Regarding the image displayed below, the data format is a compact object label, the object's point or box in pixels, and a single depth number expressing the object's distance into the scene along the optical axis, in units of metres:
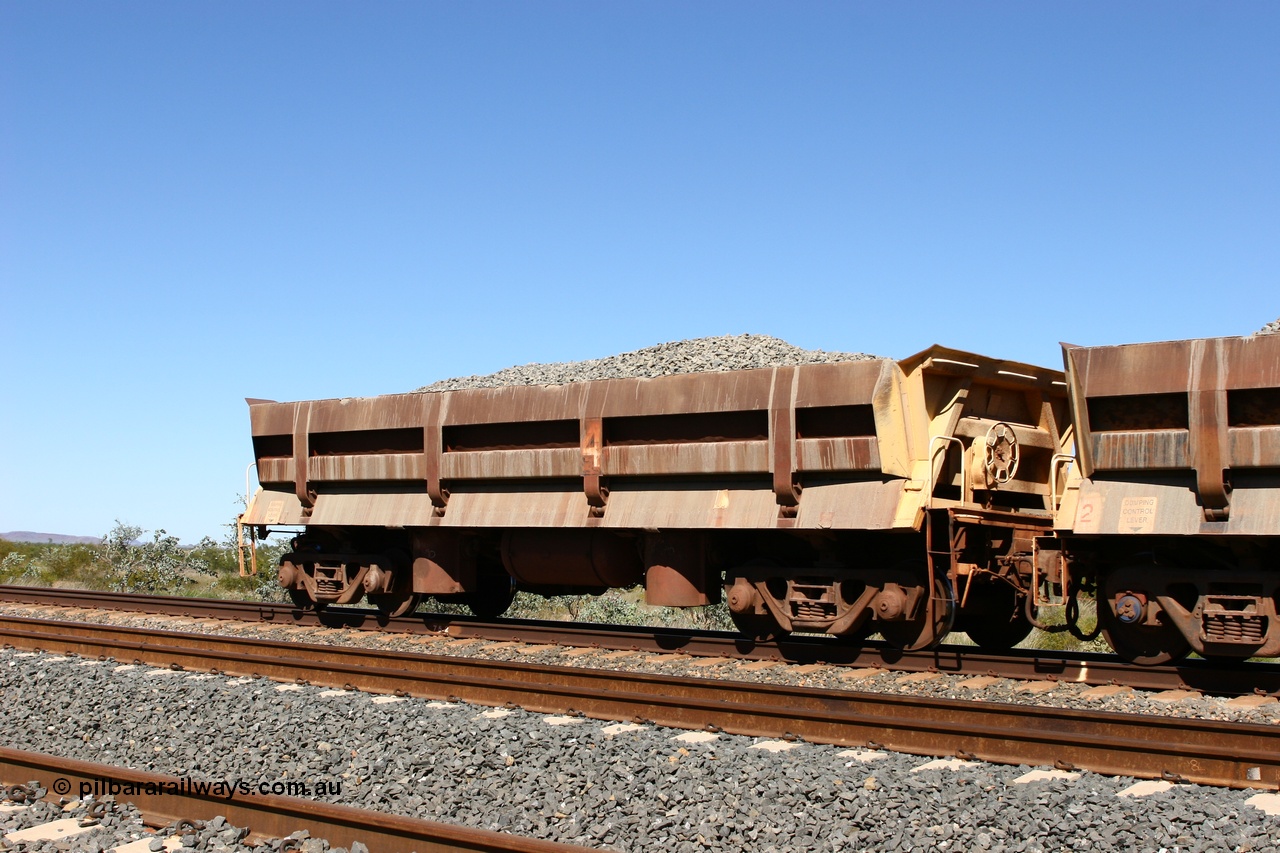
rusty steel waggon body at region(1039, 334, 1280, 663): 8.95
